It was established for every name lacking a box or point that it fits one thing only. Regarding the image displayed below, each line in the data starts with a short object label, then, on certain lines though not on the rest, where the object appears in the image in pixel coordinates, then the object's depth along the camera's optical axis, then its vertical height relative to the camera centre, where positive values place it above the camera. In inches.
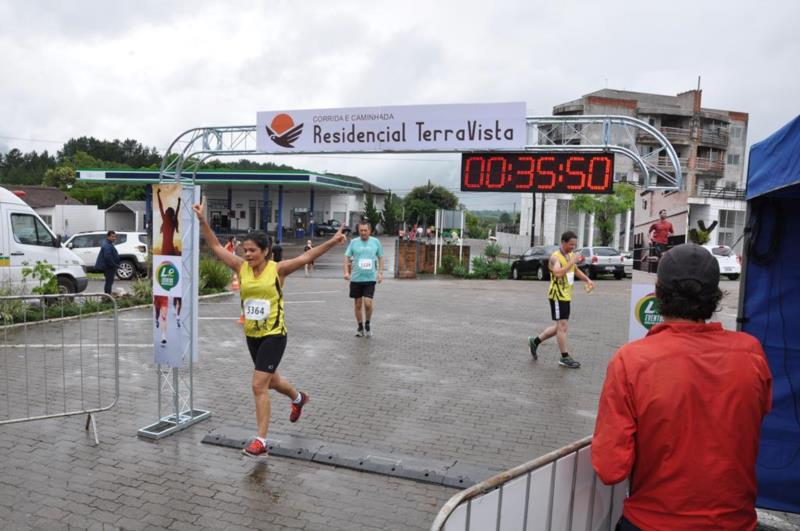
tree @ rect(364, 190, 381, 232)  2519.7 +83.9
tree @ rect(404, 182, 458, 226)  3036.4 +167.9
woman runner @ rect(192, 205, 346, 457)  206.2 -30.4
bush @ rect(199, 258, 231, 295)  675.4 -55.7
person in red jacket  83.6 -24.2
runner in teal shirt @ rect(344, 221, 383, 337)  415.8 -24.1
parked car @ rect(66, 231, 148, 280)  848.9 -43.7
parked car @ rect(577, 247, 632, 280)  1031.0 -40.6
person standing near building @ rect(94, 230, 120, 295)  594.9 -37.6
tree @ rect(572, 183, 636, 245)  1540.4 +93.0
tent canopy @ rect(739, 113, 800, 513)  155.5 -18.1
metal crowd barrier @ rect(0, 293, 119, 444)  261.0 -77.5
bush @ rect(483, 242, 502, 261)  1155.9 -32.0
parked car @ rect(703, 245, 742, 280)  1013.2 -32.1
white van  501.4 -23.0
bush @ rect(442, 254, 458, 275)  1088.8 -52.0
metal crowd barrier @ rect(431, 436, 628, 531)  87.7 -42.6
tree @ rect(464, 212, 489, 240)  2783.0 +29.0
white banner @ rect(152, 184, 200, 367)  233.3 -17.1
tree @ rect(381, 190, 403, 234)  2847.0 +64.8
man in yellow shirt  342.6 -26.5
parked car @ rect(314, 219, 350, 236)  2149.2 +6.3
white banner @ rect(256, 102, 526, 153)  321.4 +56.8
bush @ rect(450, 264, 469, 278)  1057.5 -64.5
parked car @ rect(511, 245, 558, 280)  1045.8 -47.7
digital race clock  308.5 +33.5
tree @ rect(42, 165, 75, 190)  3307.1 +242.0
